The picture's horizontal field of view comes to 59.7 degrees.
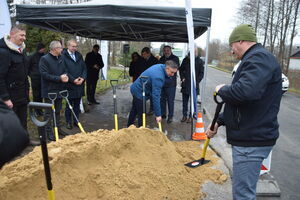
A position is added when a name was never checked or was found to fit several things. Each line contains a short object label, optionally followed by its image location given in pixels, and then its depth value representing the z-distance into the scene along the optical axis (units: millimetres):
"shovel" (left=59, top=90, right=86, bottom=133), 5076
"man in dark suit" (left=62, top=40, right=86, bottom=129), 5678
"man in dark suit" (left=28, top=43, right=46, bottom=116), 6463
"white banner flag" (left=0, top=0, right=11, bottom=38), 5293
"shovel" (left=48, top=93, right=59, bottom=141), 4925
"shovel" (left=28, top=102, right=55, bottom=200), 2143
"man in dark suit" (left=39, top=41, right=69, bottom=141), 5074
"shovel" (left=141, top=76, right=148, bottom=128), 4874
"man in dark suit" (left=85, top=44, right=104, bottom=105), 8570
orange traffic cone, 5578
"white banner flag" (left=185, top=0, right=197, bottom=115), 4988
